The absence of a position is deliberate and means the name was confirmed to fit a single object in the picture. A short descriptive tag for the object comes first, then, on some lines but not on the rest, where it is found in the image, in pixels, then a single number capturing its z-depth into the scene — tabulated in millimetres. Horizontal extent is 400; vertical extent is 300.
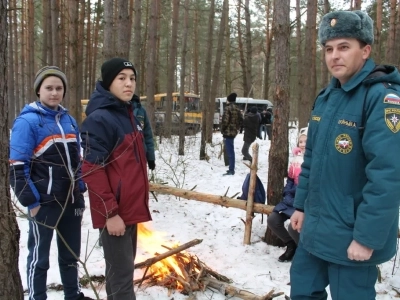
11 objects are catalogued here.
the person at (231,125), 9484
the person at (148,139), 3499
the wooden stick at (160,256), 3561
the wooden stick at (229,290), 3170
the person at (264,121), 20550
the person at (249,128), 10906
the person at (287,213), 4148
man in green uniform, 1807
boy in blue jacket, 2699
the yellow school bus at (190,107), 22297
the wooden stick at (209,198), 4672
